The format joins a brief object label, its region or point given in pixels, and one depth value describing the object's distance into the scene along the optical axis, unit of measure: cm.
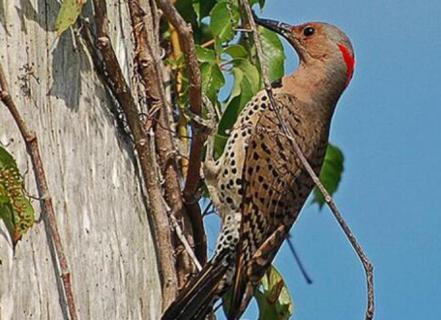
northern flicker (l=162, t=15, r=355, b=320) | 560
